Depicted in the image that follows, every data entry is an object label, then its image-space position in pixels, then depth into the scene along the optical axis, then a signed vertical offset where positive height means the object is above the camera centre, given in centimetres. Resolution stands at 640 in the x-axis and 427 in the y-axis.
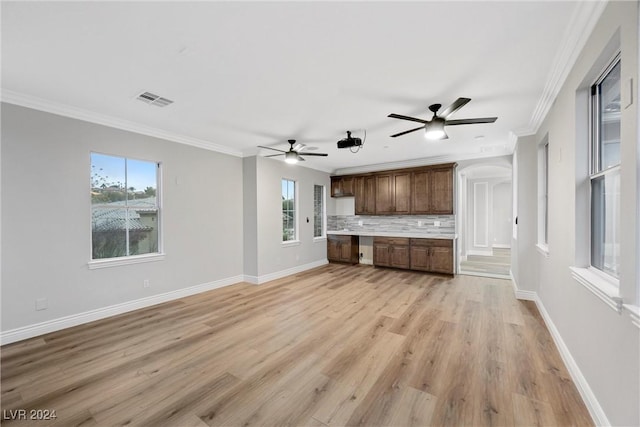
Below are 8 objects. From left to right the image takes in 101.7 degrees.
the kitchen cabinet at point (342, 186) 736 +76
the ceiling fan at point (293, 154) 457 +106
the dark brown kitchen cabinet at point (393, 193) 646 +48
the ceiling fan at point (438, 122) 305 +108
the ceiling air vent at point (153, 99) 294 +133
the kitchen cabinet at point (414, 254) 574 -98
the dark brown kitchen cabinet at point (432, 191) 590 +49
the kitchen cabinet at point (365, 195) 700 +48
